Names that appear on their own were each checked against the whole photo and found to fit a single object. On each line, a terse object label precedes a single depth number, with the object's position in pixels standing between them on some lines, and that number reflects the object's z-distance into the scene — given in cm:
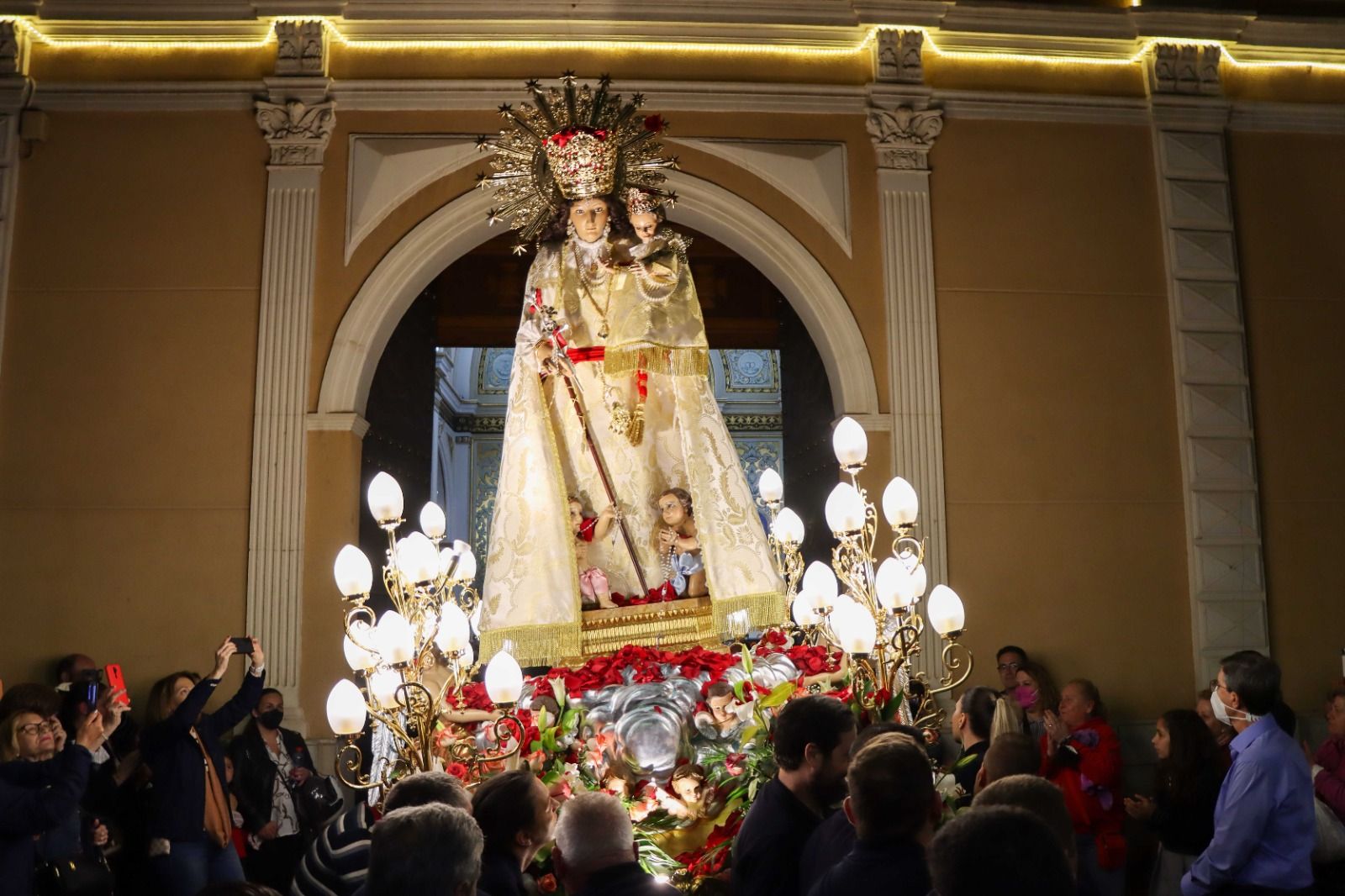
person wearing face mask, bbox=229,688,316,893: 674
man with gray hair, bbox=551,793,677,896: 275
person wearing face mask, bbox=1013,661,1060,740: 743
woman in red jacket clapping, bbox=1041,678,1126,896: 573
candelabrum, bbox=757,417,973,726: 418
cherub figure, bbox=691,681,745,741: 450
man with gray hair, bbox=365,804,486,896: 238
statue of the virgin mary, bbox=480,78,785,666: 516
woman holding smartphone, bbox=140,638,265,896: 541
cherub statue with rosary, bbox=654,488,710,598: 533
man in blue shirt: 379
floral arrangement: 418
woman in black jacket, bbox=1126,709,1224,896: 513
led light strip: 863
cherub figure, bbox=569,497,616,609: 528
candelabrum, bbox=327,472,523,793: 400
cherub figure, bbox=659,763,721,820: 427
